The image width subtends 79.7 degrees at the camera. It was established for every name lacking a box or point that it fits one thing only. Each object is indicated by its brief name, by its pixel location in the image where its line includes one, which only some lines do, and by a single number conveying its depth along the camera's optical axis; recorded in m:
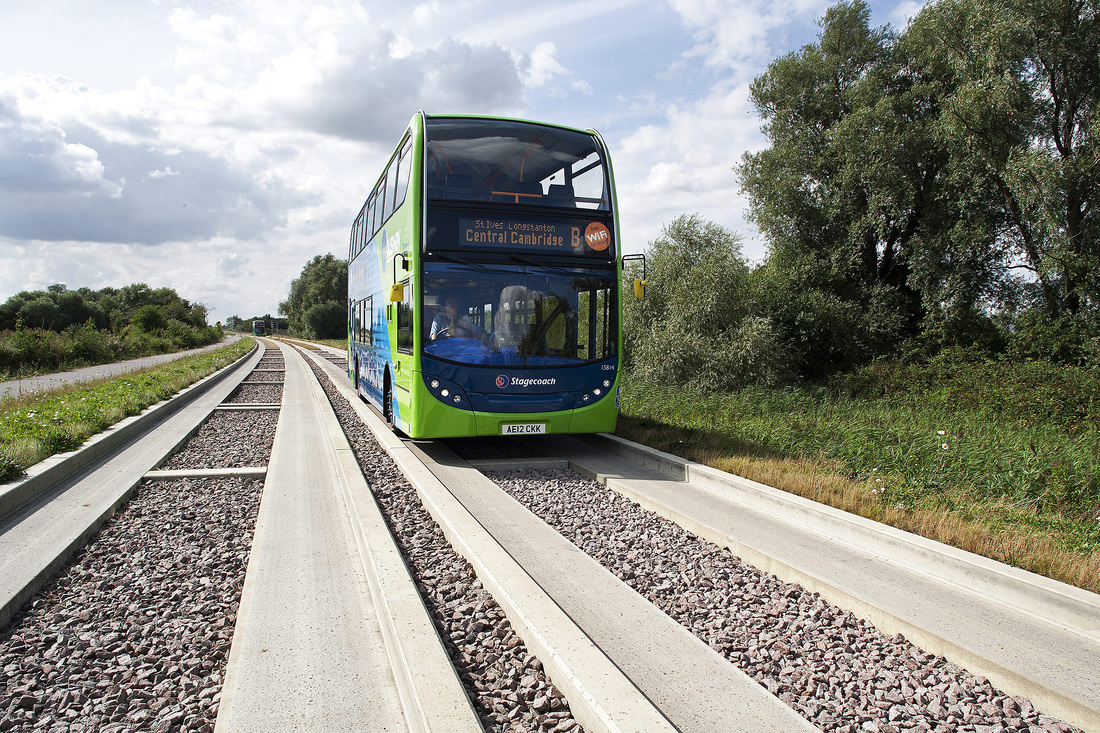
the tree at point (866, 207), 21.00
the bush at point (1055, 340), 18.62
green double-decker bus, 8.39
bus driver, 8.41
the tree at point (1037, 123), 17.81
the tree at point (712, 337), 17.31
